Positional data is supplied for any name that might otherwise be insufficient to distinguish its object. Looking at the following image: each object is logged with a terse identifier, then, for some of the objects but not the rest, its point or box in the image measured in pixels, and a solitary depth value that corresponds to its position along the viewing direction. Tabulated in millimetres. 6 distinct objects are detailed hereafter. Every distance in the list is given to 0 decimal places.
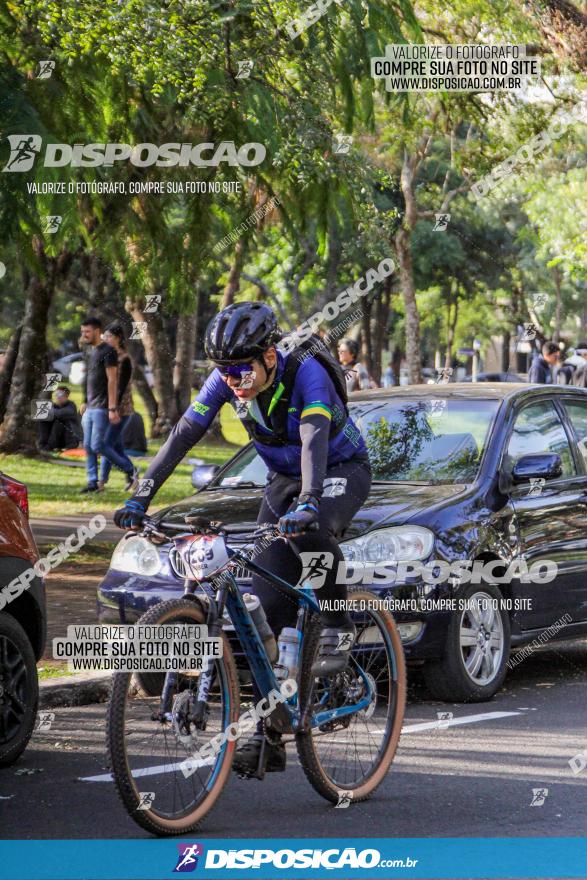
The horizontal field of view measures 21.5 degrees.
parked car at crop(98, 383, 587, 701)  8023
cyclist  5443
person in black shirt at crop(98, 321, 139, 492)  17844
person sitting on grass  24438
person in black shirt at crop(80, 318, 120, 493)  17734
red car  6504
